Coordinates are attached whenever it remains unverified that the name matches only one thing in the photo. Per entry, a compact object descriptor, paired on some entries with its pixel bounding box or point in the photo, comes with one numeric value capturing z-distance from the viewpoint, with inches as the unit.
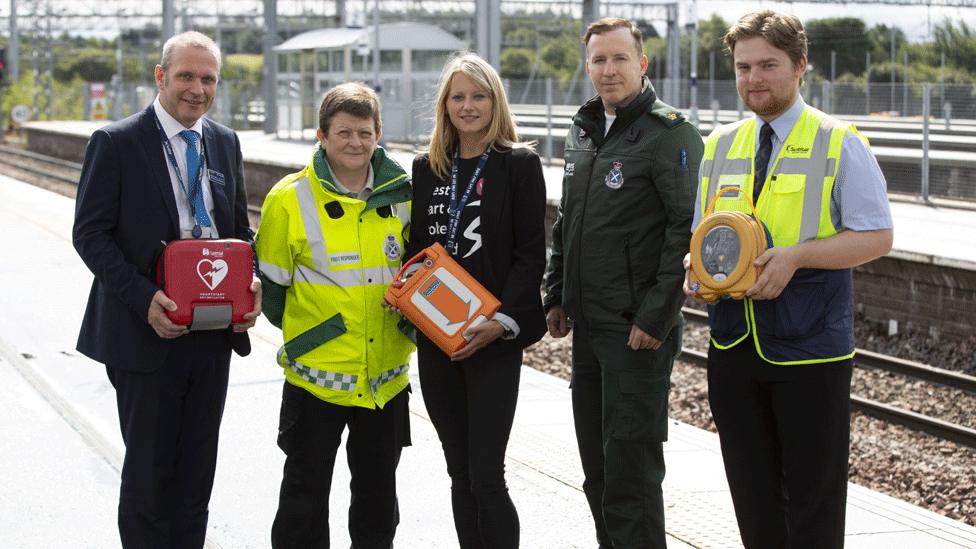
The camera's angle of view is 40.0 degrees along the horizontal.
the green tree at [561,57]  2855.3
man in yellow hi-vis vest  153.3
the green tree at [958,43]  1940.2
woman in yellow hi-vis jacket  179.3
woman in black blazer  179.2
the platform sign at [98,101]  2108.8
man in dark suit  174.2
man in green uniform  175.8
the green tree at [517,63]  2982.5
